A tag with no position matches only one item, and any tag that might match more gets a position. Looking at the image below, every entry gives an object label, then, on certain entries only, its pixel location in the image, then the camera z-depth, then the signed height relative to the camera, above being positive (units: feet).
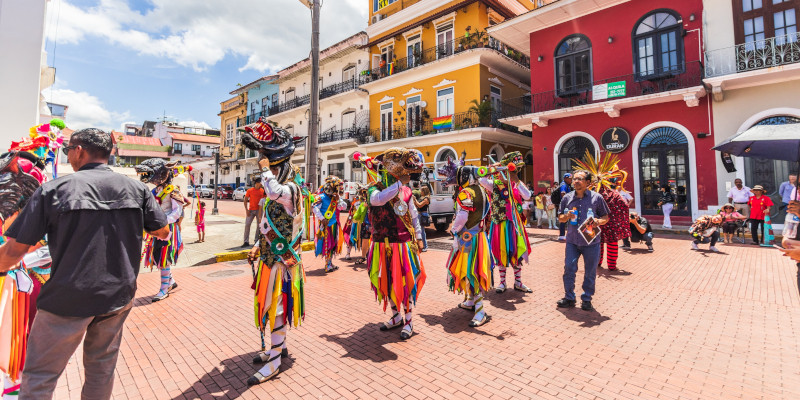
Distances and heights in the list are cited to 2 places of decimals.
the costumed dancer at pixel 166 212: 17.95 +0.16
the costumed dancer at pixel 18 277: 8.39 -1.39
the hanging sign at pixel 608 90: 46.47 +16.03
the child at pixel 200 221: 34.57 -0.37
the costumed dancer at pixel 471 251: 14.57 -1.43
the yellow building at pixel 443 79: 62.28 +25.70
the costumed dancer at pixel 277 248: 10.77 -0.94
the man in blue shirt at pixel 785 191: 32.27 +1.99
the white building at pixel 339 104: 81.76 +27.13
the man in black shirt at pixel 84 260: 6.88 -0.83
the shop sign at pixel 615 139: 47.09 +9.82
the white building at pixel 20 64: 16.55 +7.09
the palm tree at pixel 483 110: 60.70 +17.48
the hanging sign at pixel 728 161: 34.30 +5.07
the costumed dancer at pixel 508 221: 18.31 -0.29
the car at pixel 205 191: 117.29 +8.18
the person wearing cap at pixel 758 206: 31.45 +0.69
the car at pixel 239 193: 105.13 +6.90
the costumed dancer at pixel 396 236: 13.14 -0.73
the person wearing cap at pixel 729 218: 31.91 -0.33
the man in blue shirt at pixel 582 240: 16.25 -1.13
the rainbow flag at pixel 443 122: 64.34 +16.59
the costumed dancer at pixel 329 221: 24.40 -0.31
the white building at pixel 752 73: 37.93 +14.56
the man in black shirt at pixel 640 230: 29.91 -1.27
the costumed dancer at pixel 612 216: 22.62 -0.08
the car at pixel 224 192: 117.08 +7.94
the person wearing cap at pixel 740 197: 35.56 +1.65
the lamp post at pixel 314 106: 29.48 +9.02
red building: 42.75 +15.63
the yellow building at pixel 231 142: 122.72 +26.77
